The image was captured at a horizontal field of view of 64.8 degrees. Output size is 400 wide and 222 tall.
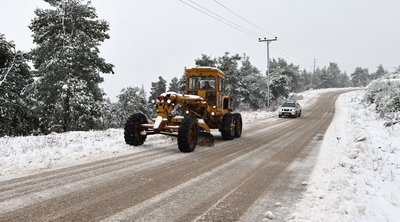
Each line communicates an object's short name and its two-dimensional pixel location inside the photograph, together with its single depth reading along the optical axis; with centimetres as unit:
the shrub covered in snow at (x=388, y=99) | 1942
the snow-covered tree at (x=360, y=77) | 15350
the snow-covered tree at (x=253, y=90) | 4747
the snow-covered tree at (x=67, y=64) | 2002
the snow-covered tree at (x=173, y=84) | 9064
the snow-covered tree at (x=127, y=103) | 6025
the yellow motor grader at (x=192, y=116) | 993
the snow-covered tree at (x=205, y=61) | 4444
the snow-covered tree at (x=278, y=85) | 4944
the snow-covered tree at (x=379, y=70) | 14162
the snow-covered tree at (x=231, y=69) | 4612
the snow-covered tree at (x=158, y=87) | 8388
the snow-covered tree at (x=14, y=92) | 1773
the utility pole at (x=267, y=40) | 4348
